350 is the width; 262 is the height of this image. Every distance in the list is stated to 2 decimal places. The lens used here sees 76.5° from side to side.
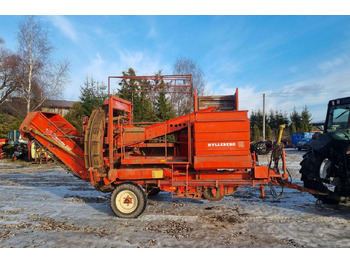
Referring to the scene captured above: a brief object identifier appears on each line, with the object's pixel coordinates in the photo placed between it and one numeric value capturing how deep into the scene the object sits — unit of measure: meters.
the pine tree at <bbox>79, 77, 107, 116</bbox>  17.70
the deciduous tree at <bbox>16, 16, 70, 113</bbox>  17.75
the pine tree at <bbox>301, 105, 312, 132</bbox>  32.59
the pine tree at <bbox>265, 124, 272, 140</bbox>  32.39
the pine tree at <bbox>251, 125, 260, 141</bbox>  32.94
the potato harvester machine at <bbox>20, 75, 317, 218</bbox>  4.46
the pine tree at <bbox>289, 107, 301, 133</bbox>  35.75
